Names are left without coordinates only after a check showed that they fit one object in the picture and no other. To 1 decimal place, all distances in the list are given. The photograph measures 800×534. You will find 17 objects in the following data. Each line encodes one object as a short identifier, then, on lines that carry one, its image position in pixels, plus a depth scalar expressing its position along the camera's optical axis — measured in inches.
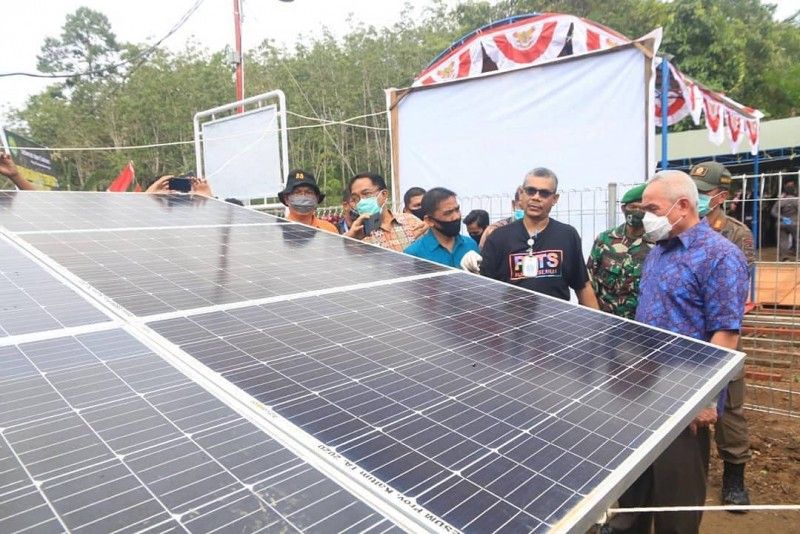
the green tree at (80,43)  1827.0
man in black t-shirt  154.3
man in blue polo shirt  169.8
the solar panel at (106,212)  130.0
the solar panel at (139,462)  44.4
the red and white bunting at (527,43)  326.0
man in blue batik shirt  116.6
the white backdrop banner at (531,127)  275.6
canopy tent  316.2
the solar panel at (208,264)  94.3
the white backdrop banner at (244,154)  324.5
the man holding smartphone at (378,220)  196.9
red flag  436.8
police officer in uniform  166.4
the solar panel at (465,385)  53.1
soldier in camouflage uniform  162.2
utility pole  575.5
